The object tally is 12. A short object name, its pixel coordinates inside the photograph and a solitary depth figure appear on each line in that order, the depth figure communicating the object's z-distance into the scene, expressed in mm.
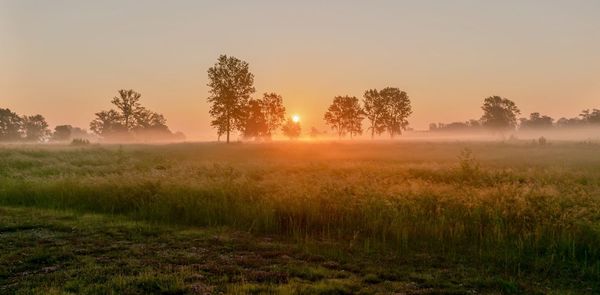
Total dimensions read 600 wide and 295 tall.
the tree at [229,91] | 75000
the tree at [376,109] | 111312
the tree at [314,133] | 177750
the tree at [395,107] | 111125
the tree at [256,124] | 98825
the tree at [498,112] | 116331
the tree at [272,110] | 109375
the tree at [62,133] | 173412
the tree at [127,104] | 101562
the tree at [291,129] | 135000
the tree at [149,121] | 115675
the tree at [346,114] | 116625
